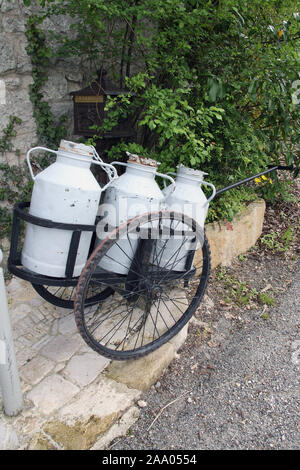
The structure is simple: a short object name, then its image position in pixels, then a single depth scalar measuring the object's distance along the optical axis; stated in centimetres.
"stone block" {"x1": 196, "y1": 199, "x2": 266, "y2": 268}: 325
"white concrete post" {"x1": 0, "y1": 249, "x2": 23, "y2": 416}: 148
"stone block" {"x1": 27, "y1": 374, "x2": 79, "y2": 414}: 178
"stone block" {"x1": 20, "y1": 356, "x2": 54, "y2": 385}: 193
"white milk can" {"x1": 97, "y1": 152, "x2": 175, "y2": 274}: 204
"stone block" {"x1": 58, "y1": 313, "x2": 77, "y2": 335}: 231
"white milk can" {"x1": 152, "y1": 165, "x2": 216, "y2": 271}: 231
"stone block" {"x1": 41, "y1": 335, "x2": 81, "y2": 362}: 211
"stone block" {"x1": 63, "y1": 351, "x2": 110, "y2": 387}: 197
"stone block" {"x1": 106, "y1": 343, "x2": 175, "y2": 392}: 202
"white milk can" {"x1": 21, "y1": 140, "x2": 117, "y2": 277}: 182
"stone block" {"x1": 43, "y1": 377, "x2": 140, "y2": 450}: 166
